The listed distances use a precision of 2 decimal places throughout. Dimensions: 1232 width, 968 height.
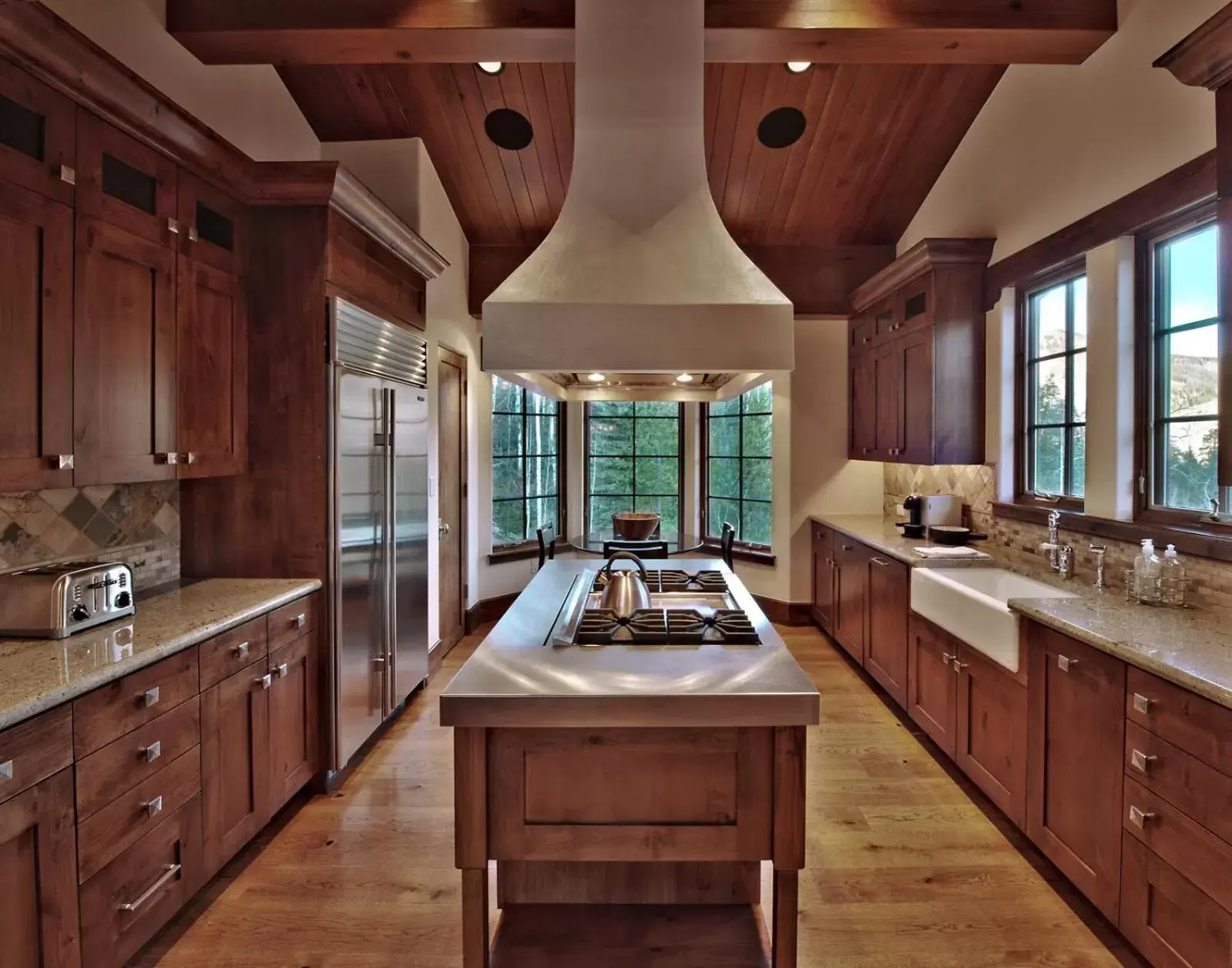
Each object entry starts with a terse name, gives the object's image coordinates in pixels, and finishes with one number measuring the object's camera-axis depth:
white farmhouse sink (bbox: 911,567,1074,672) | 2.40
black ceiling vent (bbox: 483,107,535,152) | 3.93
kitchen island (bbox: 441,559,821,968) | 1.62
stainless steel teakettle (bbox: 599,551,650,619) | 2.20
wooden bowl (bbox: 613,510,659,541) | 4.21
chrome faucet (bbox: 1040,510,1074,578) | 2.81
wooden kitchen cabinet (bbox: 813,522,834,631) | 4.79
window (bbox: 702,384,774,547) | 5.49
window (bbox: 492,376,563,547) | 5.44
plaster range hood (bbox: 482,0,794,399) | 1.94
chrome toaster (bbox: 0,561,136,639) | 1.81
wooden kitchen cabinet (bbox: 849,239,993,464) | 3.70
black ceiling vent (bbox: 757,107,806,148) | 3.94
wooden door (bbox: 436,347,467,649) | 4.45
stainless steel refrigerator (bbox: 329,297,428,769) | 2.83
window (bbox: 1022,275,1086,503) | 3.06
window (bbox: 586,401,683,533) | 6.01
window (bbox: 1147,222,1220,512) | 2.32
